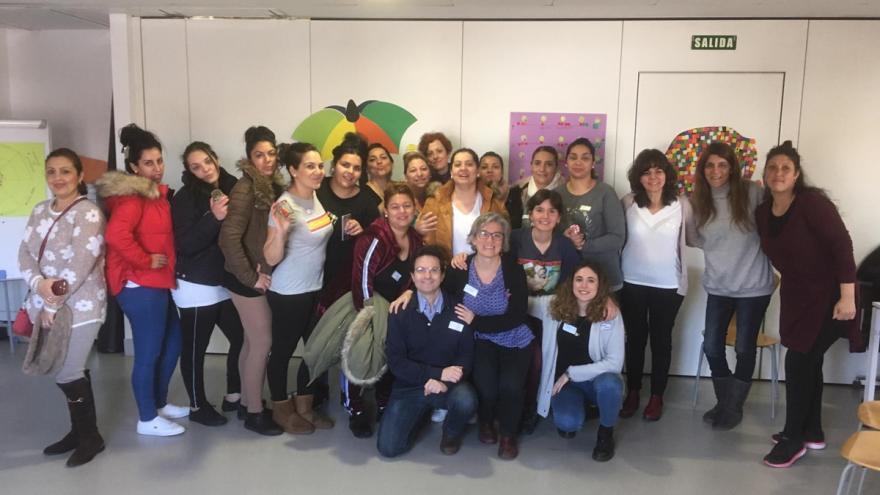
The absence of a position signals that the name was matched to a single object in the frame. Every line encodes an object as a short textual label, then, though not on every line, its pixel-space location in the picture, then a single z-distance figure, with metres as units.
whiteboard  4.68
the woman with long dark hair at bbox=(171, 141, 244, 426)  3.07
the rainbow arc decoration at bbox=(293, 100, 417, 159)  4.40
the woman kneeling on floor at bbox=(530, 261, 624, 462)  3.06
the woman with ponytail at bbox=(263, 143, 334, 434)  3.03
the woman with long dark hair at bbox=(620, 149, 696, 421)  3.35
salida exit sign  4.09
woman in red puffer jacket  2.93
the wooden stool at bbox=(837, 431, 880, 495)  2.07
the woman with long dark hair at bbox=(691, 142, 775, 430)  3.21
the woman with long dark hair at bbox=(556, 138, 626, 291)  3.38
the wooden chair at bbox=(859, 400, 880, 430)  2.25
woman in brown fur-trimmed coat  2.98
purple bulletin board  4.25
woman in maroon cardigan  2.83
